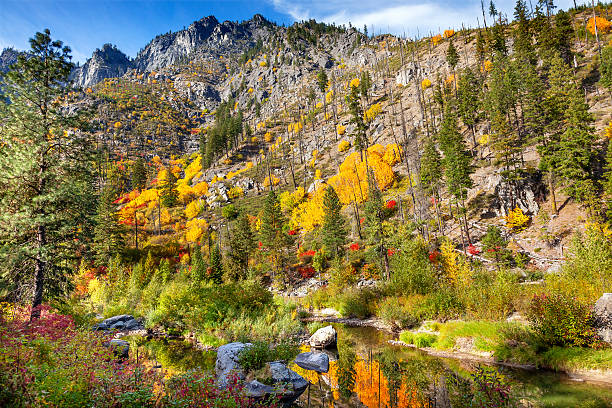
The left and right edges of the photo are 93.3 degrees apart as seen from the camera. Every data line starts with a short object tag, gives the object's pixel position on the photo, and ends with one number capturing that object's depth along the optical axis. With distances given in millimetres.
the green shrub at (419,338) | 16719
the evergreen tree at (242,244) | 46062
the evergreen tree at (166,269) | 34953
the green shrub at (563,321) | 11781
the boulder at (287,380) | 9908
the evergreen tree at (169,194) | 78375
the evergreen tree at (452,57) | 89088
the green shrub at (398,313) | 19844
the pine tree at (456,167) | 44000
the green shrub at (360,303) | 25547
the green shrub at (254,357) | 11336
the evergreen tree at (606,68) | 47384
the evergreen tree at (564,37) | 66188
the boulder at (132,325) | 23073
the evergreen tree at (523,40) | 68250
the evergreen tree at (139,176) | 90188
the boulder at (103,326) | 22162
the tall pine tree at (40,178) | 13672
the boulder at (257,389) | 9195
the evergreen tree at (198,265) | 35641
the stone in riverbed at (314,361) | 13367
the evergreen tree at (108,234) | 47250
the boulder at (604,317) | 11367
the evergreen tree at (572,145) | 36062
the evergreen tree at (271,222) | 47281
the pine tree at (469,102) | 62666
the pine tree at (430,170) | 49781
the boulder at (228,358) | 11005
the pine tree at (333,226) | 44156
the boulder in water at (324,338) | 17469
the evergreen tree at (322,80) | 122562
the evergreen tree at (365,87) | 102512
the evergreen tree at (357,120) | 62597
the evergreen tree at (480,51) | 88294
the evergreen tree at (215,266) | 41312
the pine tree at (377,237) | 35406
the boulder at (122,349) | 11702
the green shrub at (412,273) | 21422
